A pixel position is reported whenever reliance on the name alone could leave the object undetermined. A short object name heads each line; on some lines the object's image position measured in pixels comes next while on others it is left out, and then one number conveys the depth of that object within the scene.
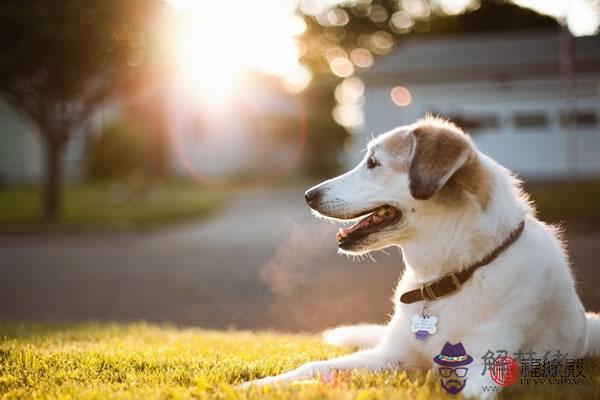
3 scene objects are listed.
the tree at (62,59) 14.78
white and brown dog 3.40
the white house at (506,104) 23.41
